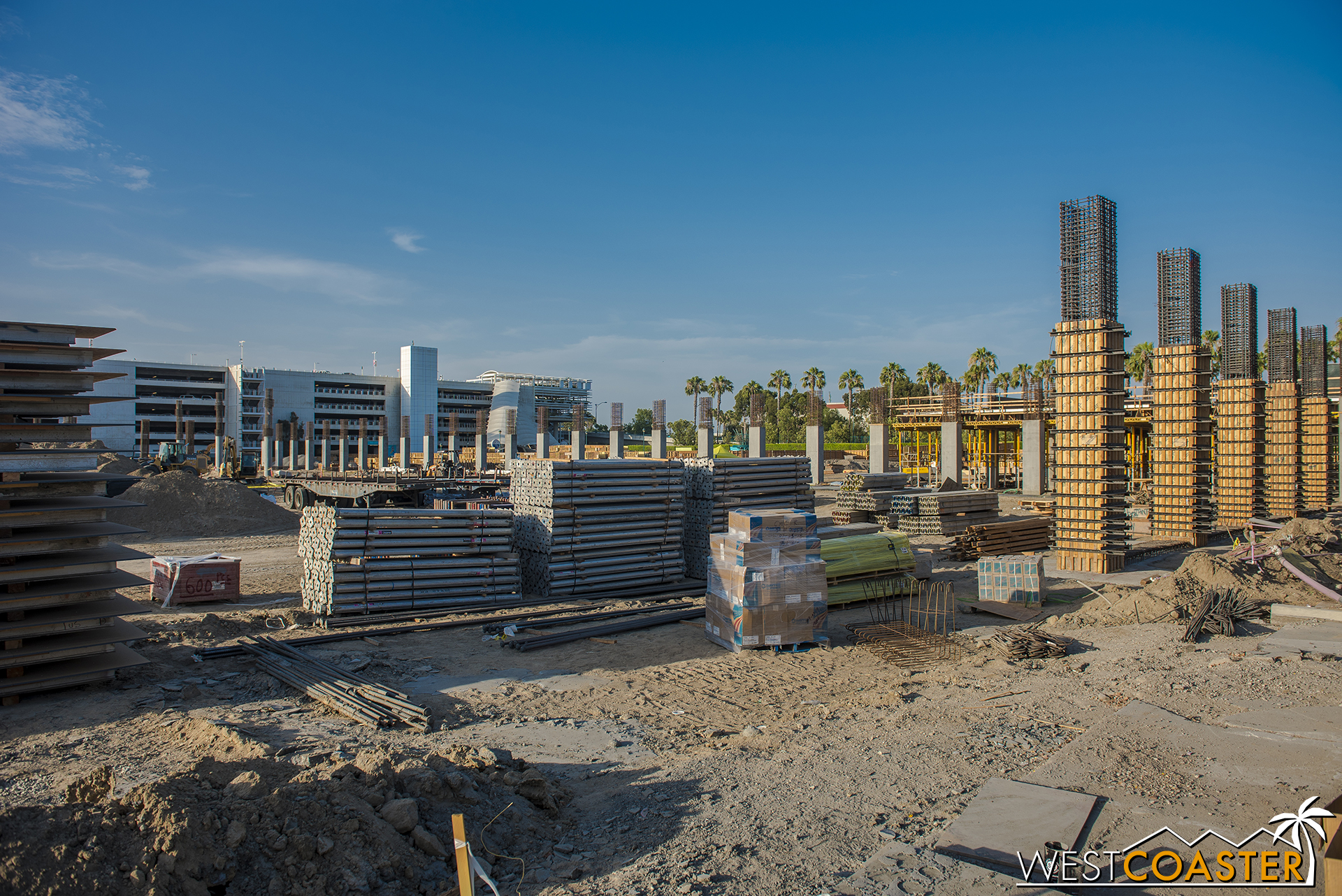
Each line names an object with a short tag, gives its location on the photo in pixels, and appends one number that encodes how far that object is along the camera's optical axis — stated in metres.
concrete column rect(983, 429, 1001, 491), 40.04
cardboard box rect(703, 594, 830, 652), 10.62
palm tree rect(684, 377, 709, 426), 87.69
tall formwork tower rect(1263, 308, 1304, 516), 25.25
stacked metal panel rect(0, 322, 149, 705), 8.30
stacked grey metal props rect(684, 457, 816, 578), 16.38
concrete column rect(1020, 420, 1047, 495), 34.75
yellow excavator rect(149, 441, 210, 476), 38.62
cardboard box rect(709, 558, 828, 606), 10.62
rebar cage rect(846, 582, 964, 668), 10.39
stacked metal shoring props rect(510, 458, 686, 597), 14.39
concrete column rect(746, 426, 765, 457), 37.28
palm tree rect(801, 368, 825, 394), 80.14
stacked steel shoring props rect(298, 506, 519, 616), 12.38
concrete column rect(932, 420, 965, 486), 34.19
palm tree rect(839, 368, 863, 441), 81.75
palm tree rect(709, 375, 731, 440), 83.88
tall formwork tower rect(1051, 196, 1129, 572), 16.33
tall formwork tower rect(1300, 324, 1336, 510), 27.56
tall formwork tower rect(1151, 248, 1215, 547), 19.88
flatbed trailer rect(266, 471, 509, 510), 27.61
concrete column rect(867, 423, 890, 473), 35.44
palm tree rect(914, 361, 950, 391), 76.00
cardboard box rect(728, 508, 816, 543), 10.63
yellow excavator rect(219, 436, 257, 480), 43.56
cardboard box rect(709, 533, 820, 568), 10.61
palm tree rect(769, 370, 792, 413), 83.25
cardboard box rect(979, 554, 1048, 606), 13.20
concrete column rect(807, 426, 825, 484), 40.38
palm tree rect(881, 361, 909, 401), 79.25
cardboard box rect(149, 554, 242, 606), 14.25
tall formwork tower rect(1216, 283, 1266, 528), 23.28
